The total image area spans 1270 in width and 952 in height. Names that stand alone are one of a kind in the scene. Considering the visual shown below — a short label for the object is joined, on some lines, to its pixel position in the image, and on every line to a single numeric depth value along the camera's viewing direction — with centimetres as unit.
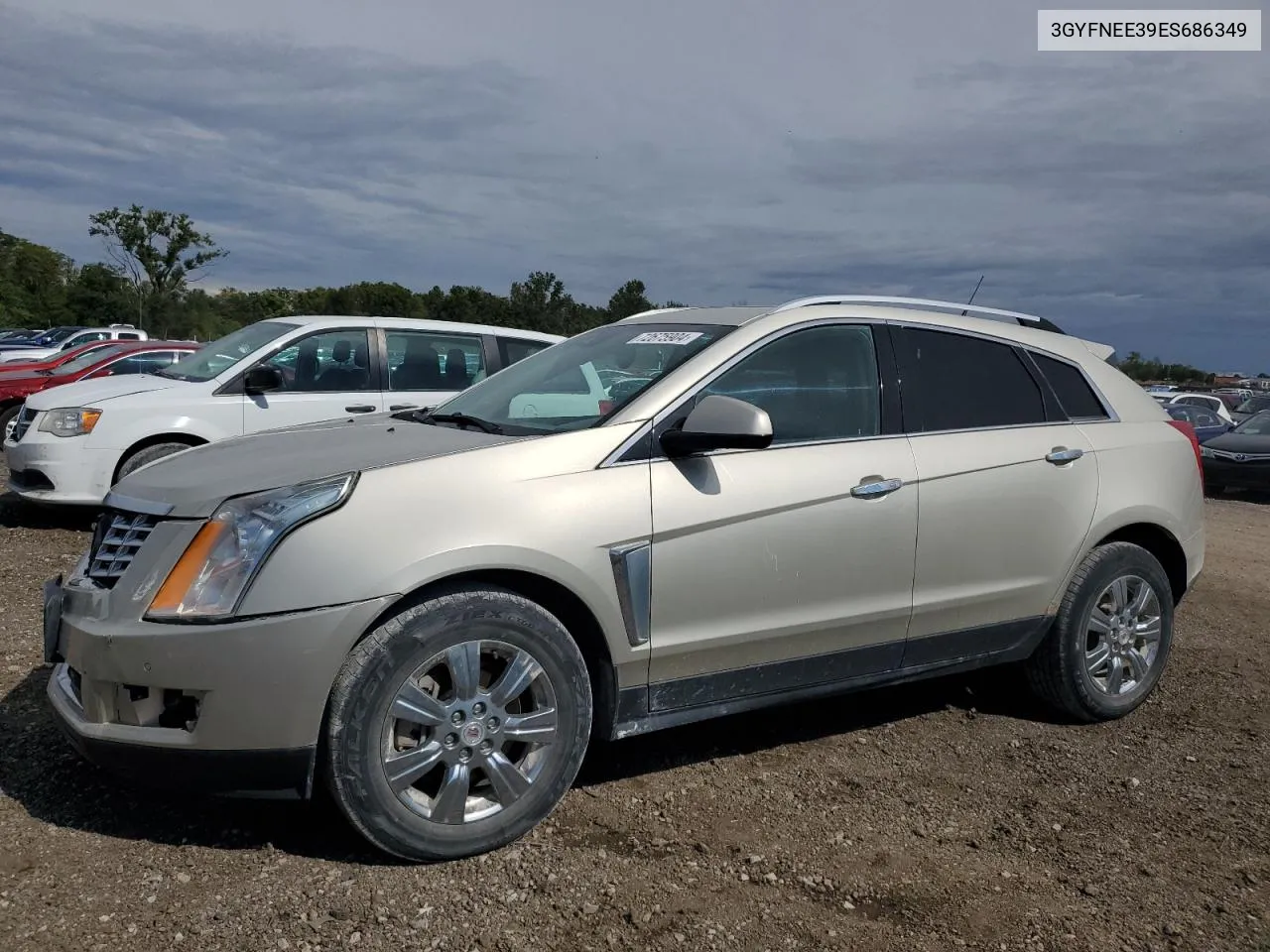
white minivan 780
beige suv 298
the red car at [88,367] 1392
